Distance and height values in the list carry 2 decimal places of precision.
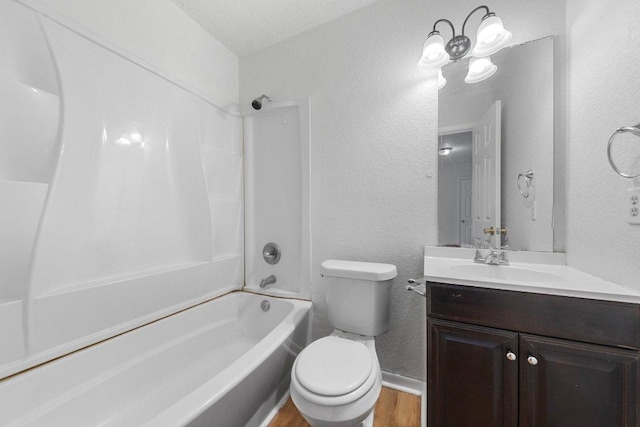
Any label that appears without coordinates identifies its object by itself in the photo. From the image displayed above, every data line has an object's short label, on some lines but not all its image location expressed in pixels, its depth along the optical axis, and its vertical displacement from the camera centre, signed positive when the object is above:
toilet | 0.99 -0.68
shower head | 1.94 +0.83
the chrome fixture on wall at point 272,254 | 2.02 -0.34
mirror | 1.33 +0.32
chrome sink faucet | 1.32 -0.24
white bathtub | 0.95 -0.77
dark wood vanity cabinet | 0.82 -0.53
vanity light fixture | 1.31 +0.85
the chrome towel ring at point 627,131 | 0.80 +0.24
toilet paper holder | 1.25 -0.39
